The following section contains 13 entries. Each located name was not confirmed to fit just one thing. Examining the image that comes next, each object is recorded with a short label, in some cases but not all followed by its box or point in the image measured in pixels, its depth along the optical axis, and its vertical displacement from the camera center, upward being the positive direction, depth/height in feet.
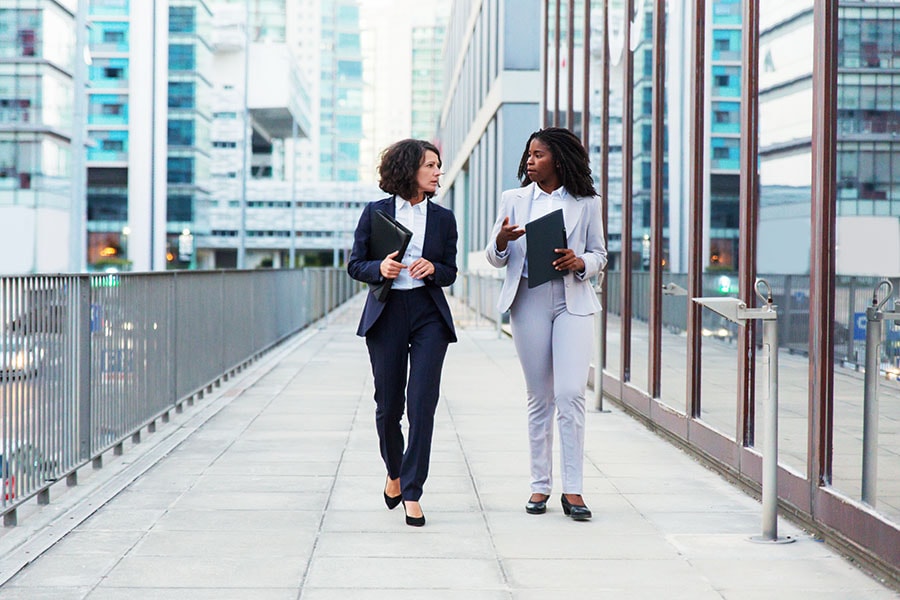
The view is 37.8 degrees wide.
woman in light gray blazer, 20.95 -0.61
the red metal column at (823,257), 19.34 +0.16
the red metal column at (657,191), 33.01 +1.92
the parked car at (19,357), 19.56 -1.49
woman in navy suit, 20.54 -0.73
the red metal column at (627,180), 37.78 +2.52
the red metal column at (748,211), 23.66 +1.02
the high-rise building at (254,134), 334.03 +39.23
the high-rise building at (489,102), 90.38 +13.15
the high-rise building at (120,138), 262.47 +25.67
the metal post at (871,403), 17.63 -1.83
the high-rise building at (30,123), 200.03 +21.44
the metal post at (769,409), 19.02 -2.08
